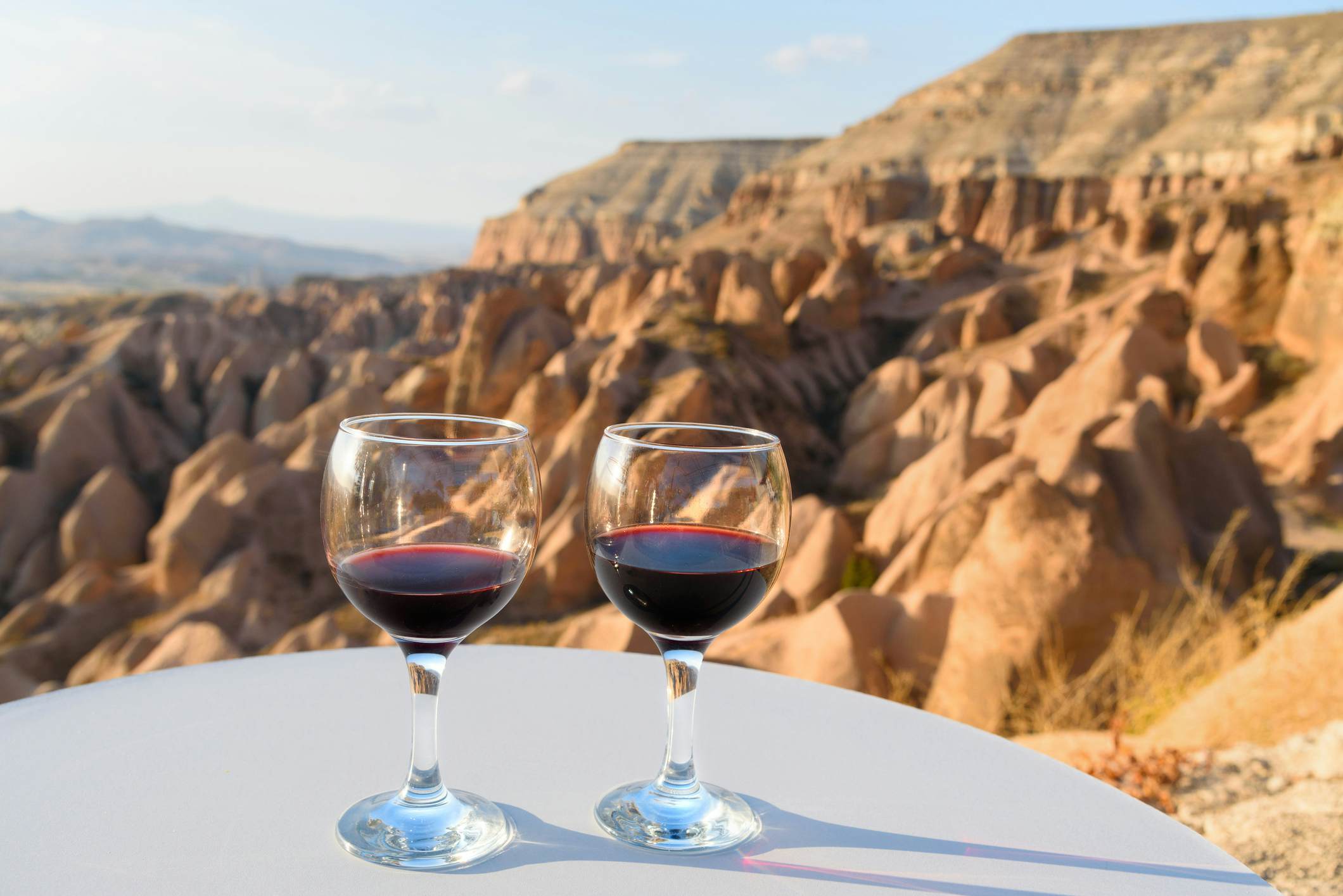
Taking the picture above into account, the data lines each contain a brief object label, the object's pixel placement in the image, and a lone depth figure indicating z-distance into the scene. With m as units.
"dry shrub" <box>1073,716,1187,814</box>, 1.36
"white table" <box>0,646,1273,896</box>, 0.64
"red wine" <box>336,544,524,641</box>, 0.66
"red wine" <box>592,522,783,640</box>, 0.68
